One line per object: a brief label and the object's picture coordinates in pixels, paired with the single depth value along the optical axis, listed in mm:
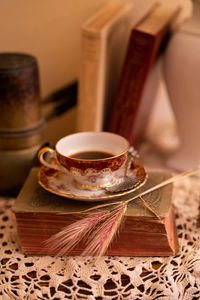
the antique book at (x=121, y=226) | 620
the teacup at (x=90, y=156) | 634
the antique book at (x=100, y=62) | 860
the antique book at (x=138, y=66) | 833
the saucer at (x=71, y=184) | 628
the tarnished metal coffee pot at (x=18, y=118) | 755
